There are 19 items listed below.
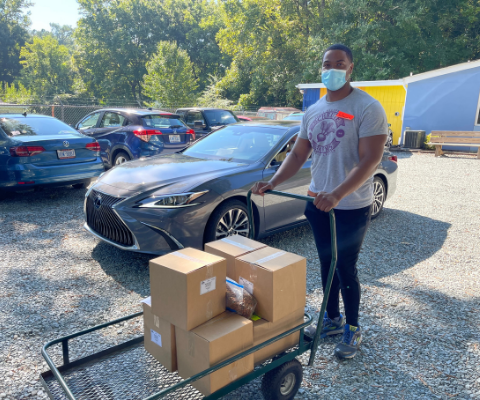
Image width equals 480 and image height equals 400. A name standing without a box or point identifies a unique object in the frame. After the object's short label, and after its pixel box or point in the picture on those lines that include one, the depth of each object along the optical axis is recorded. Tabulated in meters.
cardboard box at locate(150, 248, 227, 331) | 1.99
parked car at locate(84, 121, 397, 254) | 3.97
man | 2.39
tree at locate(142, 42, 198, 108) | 31.77
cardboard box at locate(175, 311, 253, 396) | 1.94
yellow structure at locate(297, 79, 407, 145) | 18.89
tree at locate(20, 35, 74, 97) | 49.38
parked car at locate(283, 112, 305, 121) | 15.52
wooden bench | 15.50
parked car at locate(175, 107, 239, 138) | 11.66
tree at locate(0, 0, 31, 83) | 56.81
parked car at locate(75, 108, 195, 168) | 8.90
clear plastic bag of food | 2.15
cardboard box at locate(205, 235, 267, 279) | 2.34
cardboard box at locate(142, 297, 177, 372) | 2.13
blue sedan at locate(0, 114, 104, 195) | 6.43
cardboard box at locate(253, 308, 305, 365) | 2.16
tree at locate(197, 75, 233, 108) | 33.16
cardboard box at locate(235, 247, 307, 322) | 2.15
